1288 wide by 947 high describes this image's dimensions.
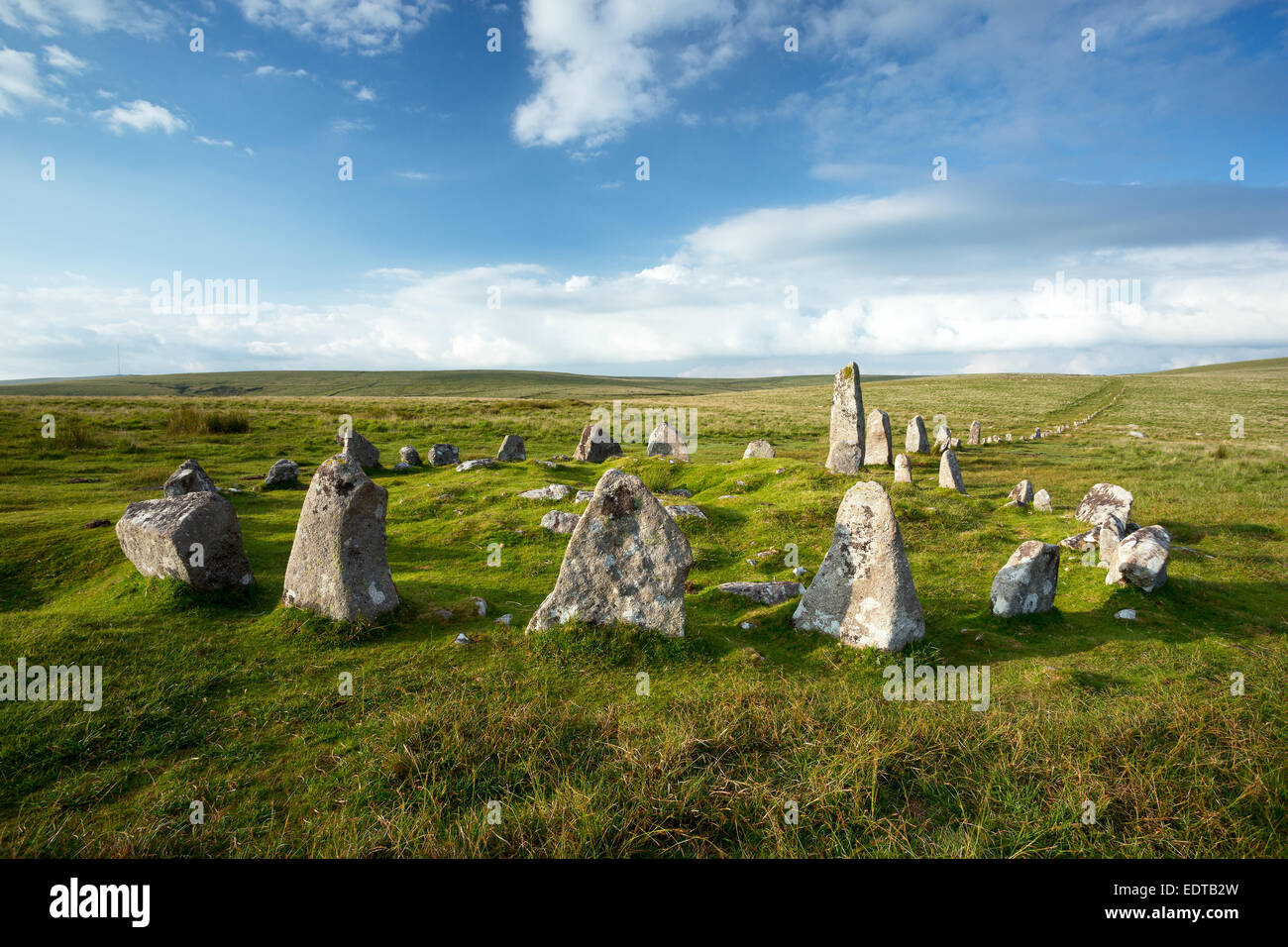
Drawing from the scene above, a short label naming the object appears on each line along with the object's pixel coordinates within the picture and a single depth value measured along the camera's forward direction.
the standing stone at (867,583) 8.74
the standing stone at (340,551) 9.02
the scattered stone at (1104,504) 14.23
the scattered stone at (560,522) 15.03
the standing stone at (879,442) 25.56
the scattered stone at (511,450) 25.86
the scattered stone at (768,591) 10.91
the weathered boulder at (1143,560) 10.86
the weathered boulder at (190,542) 9.59
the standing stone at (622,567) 8.91
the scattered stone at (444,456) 26.73
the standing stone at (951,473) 20.58
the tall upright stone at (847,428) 22.75
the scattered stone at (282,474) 21.25
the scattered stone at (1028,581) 10.04
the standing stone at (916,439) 30.44
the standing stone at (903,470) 20.67
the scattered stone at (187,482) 14.66
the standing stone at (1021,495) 18.58
